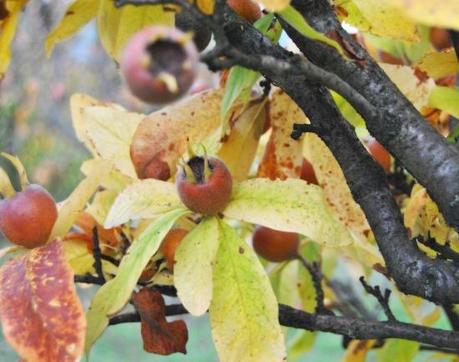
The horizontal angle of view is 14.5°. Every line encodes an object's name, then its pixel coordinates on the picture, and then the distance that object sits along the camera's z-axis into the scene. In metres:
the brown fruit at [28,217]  0.98
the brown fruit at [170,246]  1.02
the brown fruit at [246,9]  0.99
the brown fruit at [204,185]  0.98
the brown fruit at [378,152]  1.11
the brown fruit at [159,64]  0.81
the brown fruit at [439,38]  1.12
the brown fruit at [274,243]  1.16
